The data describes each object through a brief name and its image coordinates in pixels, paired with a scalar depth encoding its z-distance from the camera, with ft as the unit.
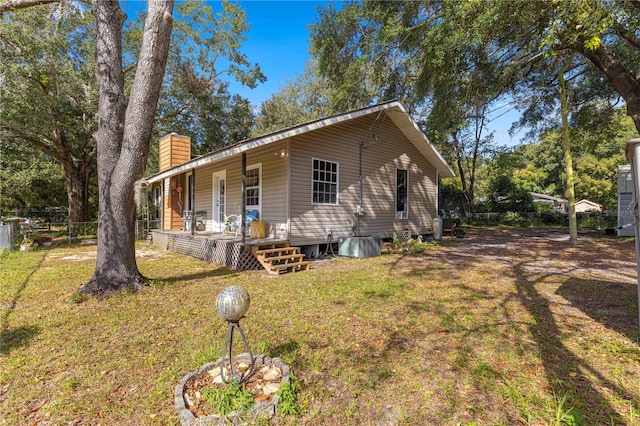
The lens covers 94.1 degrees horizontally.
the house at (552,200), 98.19
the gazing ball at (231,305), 7.25
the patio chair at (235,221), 29.00
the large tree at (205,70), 51.16
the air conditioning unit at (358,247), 28.60
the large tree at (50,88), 36.22
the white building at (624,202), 43.09
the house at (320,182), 26.27
